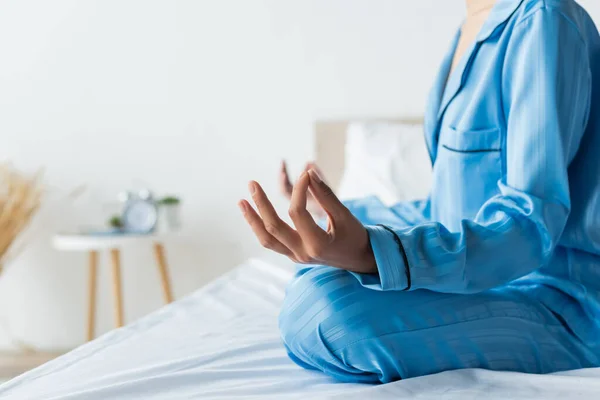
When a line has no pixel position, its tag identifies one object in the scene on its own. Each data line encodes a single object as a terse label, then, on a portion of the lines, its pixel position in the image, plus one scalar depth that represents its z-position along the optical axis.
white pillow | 2.32
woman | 0.89
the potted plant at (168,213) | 2.97
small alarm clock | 2.94
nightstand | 2.85
